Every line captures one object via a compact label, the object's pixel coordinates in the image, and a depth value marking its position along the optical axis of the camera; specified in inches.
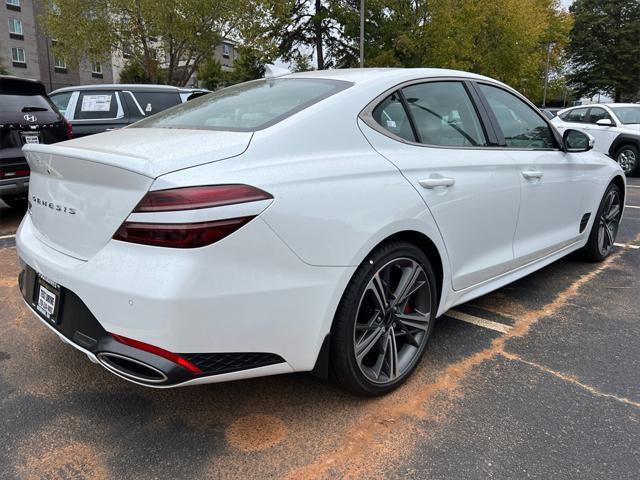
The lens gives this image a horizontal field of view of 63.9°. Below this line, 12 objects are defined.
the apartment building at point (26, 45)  1502.2
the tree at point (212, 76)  1918.1
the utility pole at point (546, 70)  1416.5
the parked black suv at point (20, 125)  220.7
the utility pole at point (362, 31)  741.9
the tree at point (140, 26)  746.2
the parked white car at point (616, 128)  409.7
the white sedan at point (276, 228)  70.2
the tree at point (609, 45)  1716.3
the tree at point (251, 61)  872.3
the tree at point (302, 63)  1063.6
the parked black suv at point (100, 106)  318.5
